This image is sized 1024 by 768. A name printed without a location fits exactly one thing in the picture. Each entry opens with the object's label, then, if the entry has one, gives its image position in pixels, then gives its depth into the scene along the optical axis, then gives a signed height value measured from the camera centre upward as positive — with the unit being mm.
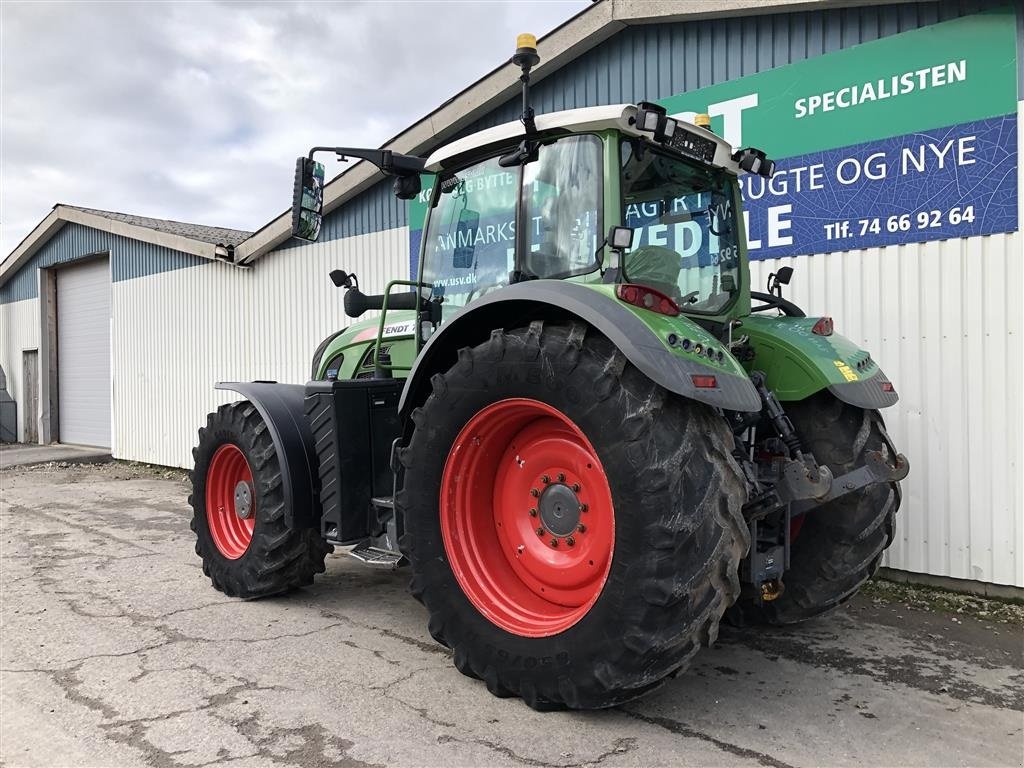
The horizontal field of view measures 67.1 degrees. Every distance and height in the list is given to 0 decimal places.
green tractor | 2875 -299
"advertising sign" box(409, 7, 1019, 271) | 5004 +1613
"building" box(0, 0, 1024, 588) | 5027 +1355
